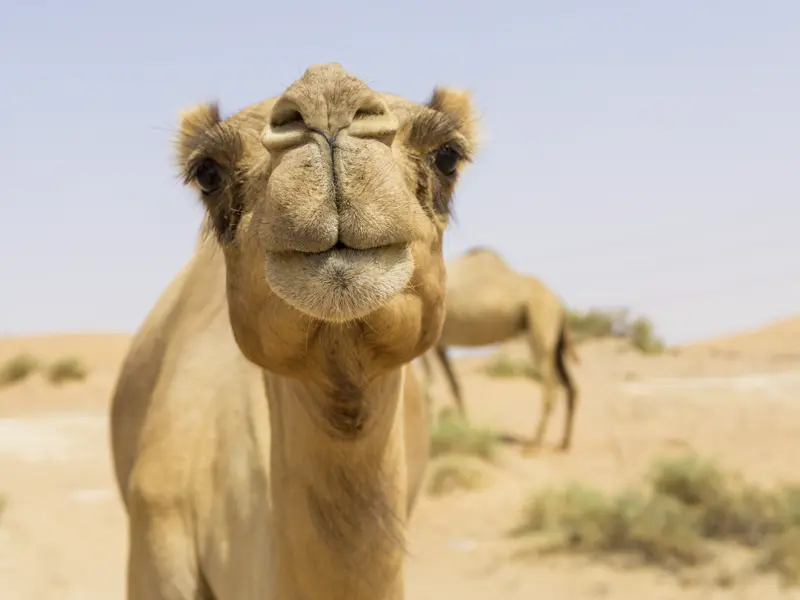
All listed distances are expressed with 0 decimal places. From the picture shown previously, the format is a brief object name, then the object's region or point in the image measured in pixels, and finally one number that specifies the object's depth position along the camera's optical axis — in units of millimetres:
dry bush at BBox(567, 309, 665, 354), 27703
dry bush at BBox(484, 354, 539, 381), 19797
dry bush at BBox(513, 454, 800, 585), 6547
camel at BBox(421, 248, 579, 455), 12680
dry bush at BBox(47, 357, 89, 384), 18703
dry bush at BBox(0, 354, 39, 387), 19031
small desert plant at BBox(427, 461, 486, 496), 9234
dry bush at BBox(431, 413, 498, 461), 10195
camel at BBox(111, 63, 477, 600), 1806
